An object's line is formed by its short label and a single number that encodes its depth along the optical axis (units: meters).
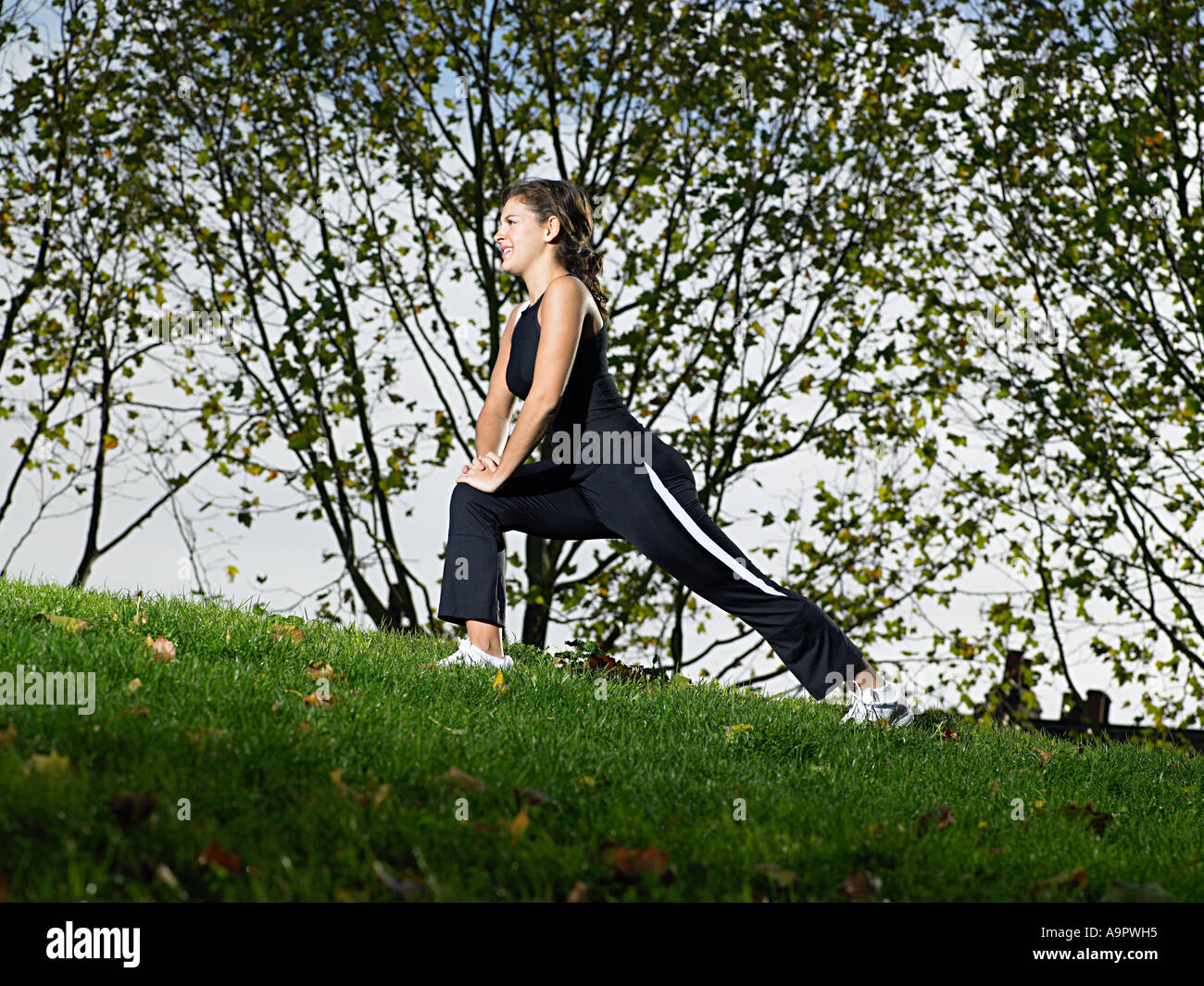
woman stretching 5.33
